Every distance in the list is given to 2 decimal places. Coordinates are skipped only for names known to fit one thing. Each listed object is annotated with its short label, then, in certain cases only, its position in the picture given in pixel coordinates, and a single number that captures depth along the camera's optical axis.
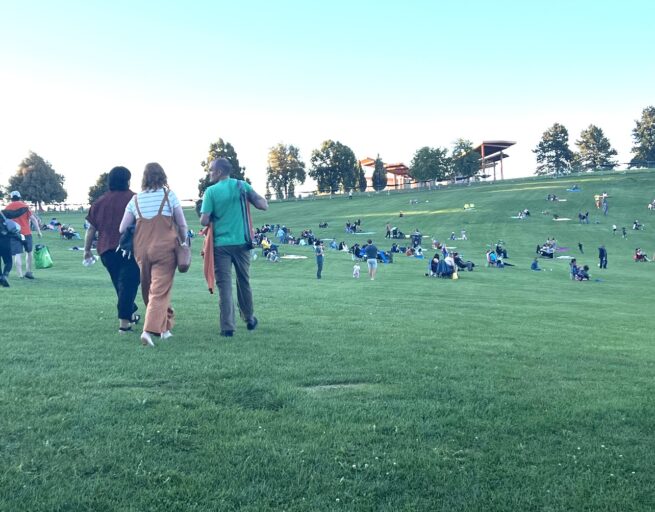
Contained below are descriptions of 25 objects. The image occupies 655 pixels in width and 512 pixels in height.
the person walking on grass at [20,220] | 12.82
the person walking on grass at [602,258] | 32.16
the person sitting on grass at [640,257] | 37.38
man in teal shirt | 7.39
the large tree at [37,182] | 85.62
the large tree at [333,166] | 114.43
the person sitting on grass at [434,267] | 25.31
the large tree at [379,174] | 127.25
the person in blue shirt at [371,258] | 23.23
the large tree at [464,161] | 103.44
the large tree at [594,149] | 123.81
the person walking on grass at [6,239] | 11.75
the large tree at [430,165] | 102.44
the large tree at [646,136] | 115.88
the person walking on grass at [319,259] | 22.72
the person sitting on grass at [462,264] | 29.05
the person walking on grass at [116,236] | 7.30
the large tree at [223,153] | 95.56
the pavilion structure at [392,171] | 128.75
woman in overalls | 6.68
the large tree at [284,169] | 111.00
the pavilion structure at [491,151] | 107.79
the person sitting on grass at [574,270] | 25.95
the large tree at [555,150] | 124.81
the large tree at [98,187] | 91.94
